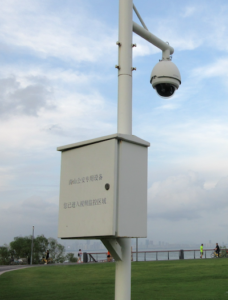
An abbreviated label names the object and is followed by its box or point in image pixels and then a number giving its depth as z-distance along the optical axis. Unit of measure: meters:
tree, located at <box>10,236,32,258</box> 61.34
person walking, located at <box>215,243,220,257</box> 37.16
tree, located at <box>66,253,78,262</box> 55.30
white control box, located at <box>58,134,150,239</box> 3.84
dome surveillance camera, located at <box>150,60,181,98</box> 4.78
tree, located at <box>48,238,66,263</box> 65.38
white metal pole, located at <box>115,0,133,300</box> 4.08
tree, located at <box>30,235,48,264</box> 61.91
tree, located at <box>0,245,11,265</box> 57.84
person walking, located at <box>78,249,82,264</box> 32.14
